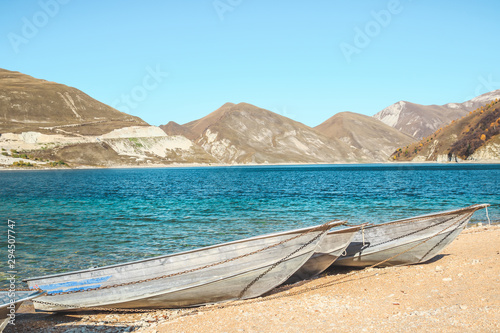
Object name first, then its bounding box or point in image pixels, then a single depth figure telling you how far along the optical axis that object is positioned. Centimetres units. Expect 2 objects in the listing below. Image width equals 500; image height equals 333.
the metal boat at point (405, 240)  1368
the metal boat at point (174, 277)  1080
